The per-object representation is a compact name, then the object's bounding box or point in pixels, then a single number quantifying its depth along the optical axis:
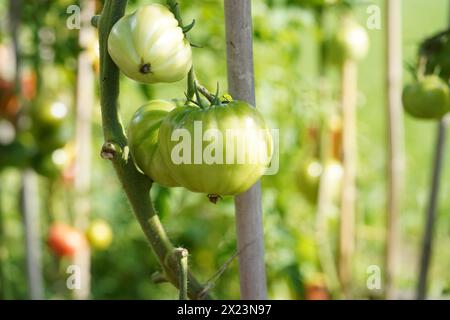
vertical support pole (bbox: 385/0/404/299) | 1.65
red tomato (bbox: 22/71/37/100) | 2.37
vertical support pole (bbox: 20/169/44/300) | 1.63
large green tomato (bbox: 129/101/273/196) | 0.93
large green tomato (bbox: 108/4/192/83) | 0.92
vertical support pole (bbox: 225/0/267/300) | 0.98
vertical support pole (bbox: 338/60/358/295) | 1.90
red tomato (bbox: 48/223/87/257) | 1.96
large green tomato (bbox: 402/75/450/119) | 1.21
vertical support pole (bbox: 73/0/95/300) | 1.75
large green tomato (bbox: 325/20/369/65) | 1.89
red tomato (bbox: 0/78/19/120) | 2.10
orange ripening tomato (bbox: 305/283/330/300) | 1.91
